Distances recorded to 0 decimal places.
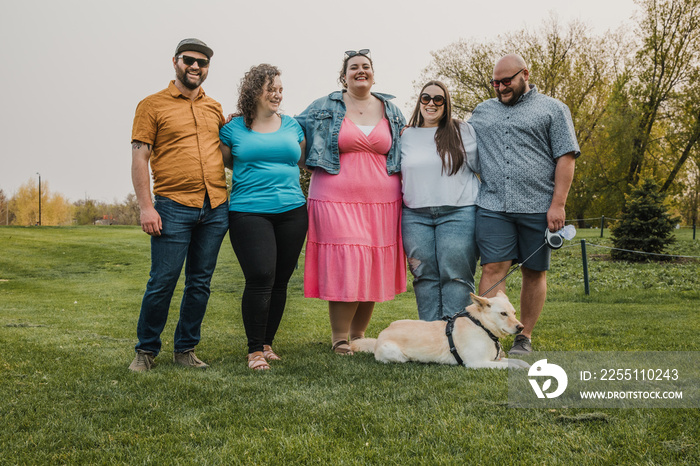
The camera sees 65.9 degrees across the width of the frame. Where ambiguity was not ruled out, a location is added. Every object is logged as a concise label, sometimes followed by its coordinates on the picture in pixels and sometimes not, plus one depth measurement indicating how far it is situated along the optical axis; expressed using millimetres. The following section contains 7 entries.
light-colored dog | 4055
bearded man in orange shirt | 4012
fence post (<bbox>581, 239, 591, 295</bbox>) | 10262
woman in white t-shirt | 4516
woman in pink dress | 4629
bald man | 4391
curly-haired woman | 4215
